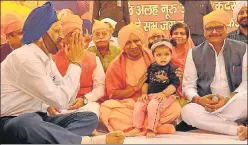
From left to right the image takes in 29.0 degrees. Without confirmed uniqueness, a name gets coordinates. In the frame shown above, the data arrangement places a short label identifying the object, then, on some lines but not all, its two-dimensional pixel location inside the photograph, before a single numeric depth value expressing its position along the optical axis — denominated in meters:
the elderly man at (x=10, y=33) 2.29
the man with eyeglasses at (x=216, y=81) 2.20
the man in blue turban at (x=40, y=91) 2.17
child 2.21
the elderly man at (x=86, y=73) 2.26
